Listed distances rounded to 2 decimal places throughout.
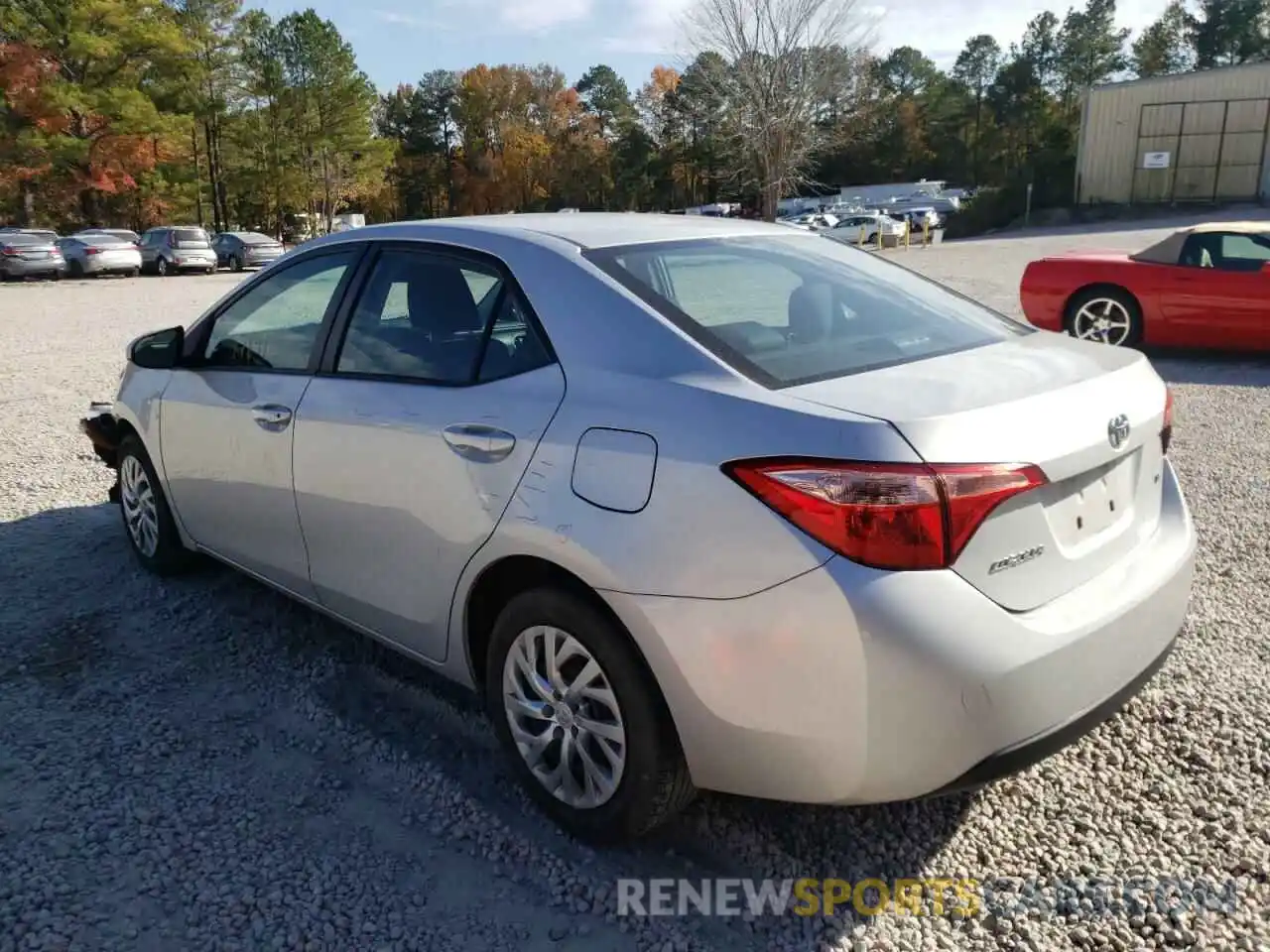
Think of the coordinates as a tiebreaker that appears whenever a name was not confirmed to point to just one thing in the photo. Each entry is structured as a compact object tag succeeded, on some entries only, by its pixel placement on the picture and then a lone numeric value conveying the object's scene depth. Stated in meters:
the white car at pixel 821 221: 44.76
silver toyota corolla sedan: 2.17
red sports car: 9.58
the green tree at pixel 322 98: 54.19
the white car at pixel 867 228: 38.59
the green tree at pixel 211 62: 49.31
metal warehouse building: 43.50
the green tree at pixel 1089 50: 79.81
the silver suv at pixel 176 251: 32.16
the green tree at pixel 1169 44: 75.88
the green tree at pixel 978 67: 87.69
